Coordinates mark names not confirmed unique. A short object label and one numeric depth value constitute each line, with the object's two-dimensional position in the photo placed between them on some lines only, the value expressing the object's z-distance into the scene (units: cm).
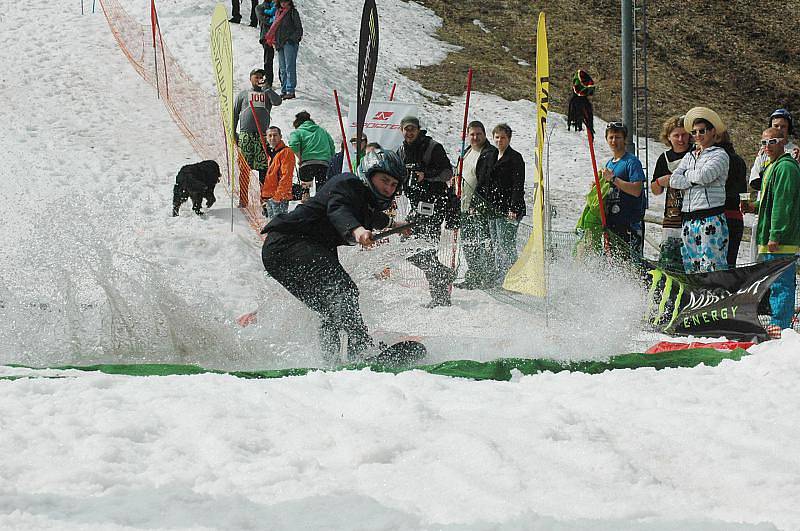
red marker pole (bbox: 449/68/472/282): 1579
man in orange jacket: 2036
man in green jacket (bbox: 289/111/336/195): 2203
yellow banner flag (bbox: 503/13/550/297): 1320
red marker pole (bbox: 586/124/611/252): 1498
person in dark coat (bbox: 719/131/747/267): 1359
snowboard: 989
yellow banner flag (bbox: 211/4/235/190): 1958
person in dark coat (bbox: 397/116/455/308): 1677
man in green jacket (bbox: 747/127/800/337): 1313
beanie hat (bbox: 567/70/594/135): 1725
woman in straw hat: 1341
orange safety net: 2337
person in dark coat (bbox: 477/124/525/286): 1666
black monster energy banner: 1247
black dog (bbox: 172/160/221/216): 2220
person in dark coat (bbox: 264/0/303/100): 3028
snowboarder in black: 1062
